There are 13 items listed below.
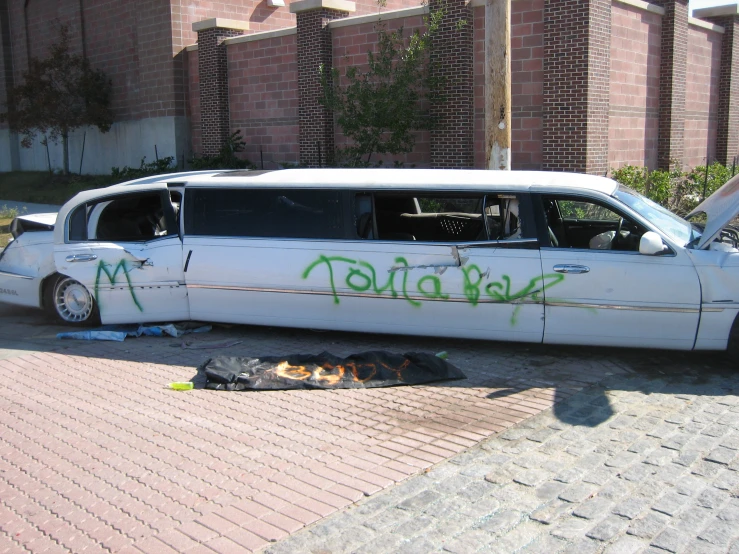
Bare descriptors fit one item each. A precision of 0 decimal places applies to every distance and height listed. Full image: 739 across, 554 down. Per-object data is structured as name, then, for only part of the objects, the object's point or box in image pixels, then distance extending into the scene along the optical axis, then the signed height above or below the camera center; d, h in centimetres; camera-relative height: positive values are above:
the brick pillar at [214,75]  2245 +341
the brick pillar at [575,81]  1578 +215
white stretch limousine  671 -67
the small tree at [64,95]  2664 +343
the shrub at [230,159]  2217 +91
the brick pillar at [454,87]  1698 +221
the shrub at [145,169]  2377 +69
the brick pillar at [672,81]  1977 +267
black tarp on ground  655 -161
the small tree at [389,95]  1734 +215
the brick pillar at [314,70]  1955 +308
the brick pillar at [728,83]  2309 +305
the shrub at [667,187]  1638 -9
